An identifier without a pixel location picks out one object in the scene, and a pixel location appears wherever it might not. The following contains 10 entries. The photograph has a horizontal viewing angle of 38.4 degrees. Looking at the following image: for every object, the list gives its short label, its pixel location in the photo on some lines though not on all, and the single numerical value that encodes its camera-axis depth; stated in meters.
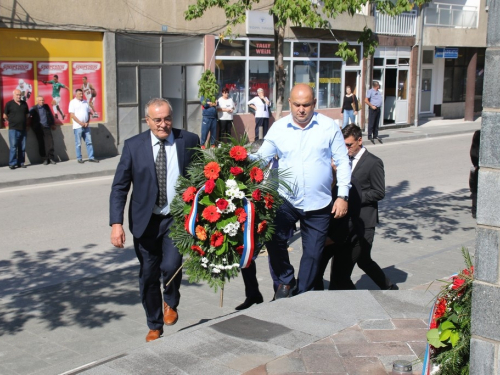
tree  10.16
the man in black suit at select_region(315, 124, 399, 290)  6.79
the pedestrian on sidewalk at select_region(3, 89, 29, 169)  16.33
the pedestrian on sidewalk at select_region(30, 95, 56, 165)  16.97
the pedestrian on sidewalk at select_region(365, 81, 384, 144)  23.53
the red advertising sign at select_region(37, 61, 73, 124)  17.50
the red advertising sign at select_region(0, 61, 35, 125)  16.75
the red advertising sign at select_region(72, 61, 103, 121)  18.20
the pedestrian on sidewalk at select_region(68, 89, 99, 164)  17.58
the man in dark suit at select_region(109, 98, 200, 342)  5.80
